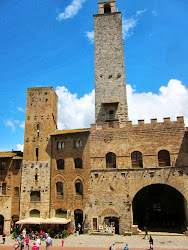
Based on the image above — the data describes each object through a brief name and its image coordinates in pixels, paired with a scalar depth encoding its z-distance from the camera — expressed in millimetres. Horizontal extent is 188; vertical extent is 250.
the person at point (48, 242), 20994
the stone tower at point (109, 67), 36719
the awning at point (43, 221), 29078
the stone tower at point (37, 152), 32094
